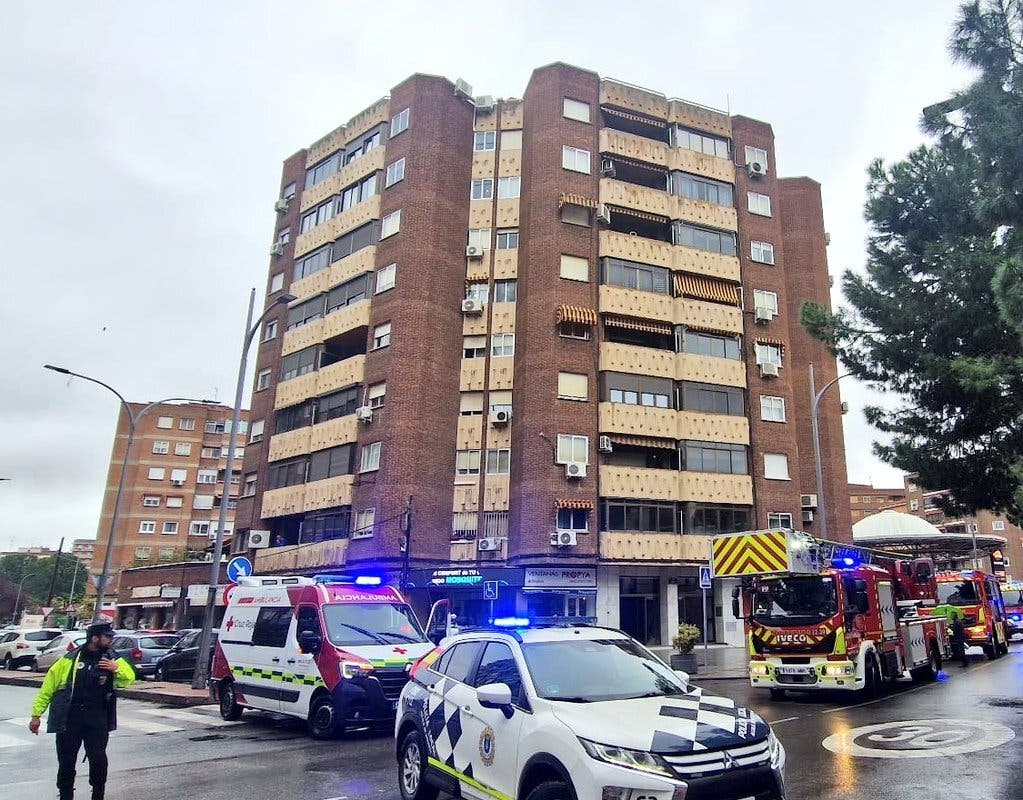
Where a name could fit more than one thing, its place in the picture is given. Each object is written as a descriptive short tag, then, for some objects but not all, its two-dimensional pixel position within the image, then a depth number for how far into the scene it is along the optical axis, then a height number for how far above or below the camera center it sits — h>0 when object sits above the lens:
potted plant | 19.39 -1.07
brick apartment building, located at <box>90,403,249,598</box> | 70.94 +10.49
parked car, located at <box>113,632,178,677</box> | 21.94 -1.66
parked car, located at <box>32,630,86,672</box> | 24.46 -2.00
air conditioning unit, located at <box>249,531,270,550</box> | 34.50 +2.50
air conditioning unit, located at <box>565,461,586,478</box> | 28.98 +5.14
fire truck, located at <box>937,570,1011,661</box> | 23.73 +0.47
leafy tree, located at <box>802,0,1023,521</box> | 10.80 +5.68
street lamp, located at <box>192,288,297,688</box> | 16.95 +1.21
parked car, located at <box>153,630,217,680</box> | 20.91 -1.88
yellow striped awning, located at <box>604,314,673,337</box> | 31.95 +11.88
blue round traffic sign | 15.76 +0.57
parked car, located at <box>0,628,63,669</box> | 26.97 -2.02
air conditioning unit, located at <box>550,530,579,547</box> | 28.03 +2.45
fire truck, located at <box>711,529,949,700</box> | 13.17 +0.03
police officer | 6.62 -0.98
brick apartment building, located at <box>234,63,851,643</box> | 29.72 +10.50
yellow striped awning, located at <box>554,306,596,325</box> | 30.75 +11.68
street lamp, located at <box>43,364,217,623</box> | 20.56 +1.61
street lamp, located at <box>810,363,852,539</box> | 22.35 +4.80
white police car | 4.58 -0.82
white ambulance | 10.59 -0.78
